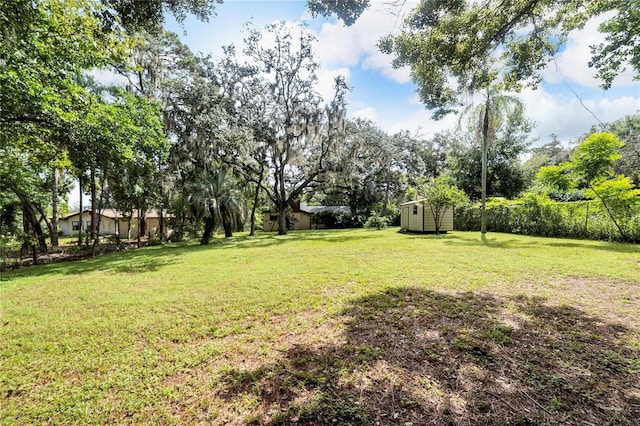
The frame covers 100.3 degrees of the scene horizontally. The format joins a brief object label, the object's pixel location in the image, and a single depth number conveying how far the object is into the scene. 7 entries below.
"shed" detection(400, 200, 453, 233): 15.44
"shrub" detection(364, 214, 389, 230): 21.67
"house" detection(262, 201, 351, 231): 27.95
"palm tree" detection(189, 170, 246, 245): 13.10
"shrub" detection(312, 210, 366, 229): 25.64
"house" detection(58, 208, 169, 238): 29.98
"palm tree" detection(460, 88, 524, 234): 12.80
